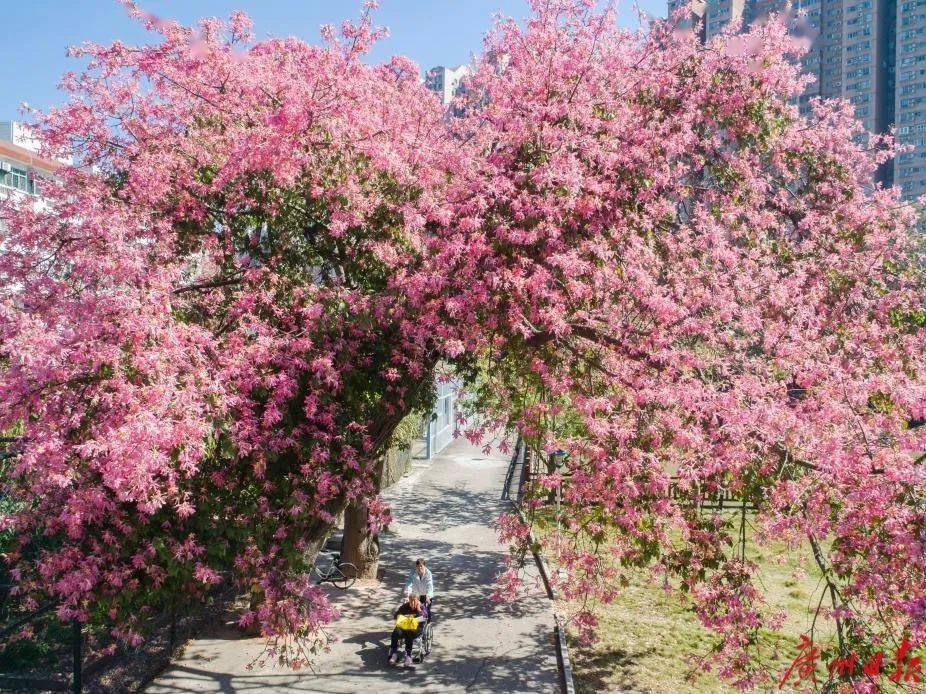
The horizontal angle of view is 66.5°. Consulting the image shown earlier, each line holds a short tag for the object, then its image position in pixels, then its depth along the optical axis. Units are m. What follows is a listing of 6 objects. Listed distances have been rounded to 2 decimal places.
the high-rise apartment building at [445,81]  111.62
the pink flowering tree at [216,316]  5.49
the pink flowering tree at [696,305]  6.34
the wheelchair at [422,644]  9.34
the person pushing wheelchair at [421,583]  10.07
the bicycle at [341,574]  12.34
